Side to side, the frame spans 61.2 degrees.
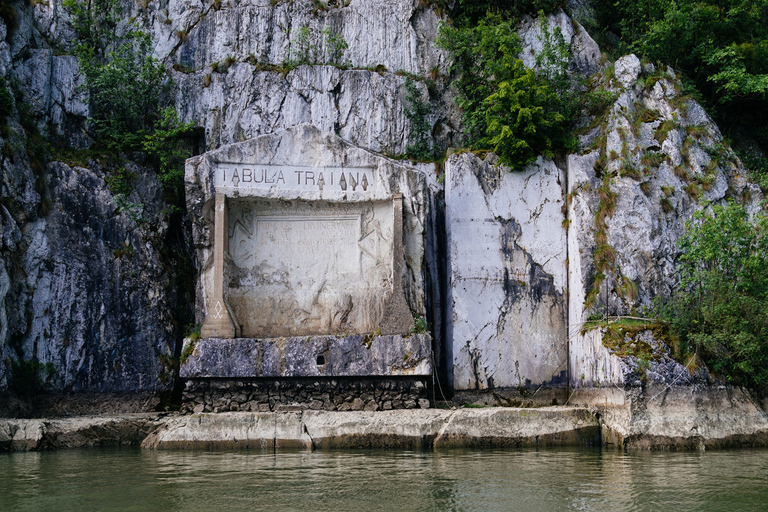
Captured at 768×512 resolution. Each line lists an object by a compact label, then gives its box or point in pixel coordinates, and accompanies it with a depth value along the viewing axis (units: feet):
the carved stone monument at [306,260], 38.47
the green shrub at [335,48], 53.47
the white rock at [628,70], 48.62
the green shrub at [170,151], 47.52
